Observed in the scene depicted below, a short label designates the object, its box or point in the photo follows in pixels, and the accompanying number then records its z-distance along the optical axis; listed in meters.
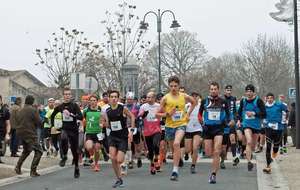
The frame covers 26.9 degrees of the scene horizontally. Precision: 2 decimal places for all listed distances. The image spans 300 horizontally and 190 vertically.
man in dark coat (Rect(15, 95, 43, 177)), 14.20
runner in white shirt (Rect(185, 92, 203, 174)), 13.99
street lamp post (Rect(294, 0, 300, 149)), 22.92
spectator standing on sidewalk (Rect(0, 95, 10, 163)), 17.28
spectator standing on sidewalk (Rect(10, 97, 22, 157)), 19.05
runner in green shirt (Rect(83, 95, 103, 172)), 15.35
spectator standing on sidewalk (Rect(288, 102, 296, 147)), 24.43
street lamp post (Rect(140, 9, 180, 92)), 31.00
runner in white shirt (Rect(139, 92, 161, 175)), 13.98
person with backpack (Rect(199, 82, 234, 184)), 11.92
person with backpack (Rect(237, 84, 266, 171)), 13.28
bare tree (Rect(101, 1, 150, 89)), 39.28
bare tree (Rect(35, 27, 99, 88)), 43.84
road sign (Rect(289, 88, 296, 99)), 29.87
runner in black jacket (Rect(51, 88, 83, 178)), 13.58
